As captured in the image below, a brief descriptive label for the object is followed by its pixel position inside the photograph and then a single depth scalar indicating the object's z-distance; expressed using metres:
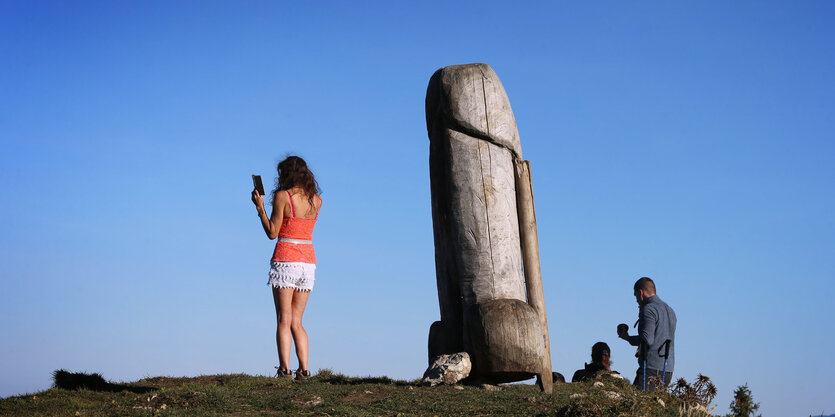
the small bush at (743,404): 13.52
